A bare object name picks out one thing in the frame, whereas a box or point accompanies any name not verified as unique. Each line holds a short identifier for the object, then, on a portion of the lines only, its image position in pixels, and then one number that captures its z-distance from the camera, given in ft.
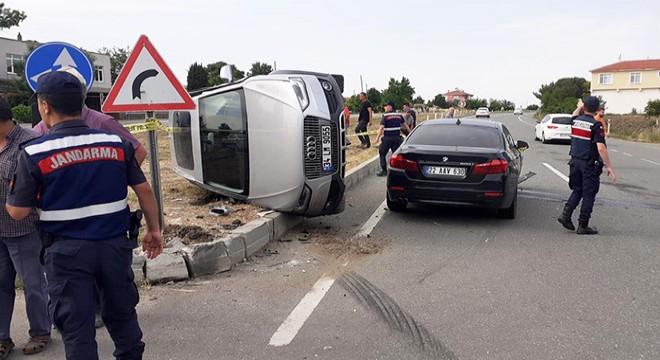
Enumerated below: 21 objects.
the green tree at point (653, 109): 150.82
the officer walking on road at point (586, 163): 22.86
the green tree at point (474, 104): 395.83
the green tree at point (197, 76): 178.29
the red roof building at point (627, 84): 255.50
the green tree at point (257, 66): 216.74
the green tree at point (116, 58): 238.27
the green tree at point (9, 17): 185.78
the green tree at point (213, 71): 191.25
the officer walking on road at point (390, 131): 38.78
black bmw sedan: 23.89
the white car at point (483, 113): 202.12
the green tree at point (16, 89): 144.74
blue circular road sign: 17.90
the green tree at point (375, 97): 190.39
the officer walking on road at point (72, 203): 8.75
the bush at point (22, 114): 108.58
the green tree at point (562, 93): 200.44
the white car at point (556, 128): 79.81
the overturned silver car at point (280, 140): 20.39
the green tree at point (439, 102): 329.52
